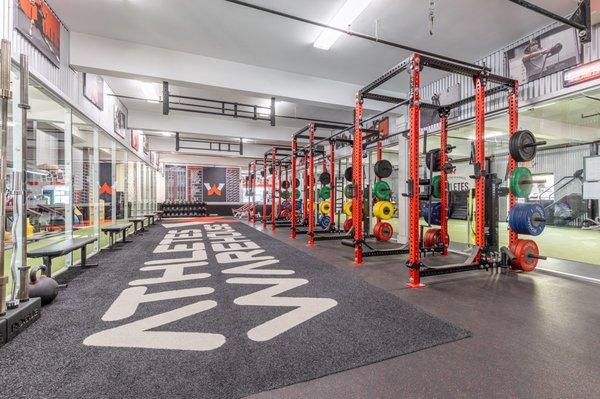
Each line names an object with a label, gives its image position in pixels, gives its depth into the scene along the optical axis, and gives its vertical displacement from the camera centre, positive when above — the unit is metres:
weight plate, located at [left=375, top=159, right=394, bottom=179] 5.53 +0.63
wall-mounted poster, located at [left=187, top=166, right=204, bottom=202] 15.20 +1.05
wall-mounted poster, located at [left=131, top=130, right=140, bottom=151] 8.39 +1.94
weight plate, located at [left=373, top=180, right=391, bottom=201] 5.37 +0.20
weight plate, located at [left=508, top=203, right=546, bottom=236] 3.48 -0.22
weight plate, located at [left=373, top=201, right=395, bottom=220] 5.24 -0.16
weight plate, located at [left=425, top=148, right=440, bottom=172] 4.20 +0.61
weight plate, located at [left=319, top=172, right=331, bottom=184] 7.81 +0.65
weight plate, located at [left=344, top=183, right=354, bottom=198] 4.50 +0.19
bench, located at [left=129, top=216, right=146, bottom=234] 7.13 -0.66
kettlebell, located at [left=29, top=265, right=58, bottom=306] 2.56 -0.77
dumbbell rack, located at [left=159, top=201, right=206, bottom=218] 14.04 -0.31
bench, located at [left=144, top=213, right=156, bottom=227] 9.17 -0.70
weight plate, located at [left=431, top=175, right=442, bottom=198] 4.37 +0.22
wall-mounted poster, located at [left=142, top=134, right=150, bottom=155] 10.15 +2.11
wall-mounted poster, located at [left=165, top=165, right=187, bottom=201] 14.97 +1.09
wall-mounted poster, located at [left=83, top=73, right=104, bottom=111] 4.75 +2.03
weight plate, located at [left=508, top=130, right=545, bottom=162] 3.47 +0.68
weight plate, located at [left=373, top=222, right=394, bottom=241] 5.69 -0.59
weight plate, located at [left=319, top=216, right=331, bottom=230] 7.68 -0.55
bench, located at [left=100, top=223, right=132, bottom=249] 5.09 -0.48
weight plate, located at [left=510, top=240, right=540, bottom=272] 3.62 -0.69
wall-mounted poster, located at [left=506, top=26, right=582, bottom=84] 3.66 +2.03
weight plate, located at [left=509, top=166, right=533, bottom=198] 3.52 +0.23
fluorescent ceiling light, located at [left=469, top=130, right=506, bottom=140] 7.96 +1.98
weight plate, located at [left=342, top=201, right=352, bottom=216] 6.29 -0.15
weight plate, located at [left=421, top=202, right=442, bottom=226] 4.57 -0.21
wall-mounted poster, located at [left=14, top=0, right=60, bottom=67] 2.93 +2.04
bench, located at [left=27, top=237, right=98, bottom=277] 2.88 -0.48
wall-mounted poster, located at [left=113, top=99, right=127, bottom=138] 6.55 +2.07
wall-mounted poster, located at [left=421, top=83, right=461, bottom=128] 5.22 +1.90
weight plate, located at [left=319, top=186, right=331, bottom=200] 8.16 +0.28
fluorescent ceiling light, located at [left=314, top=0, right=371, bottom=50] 3.57 +2.49
